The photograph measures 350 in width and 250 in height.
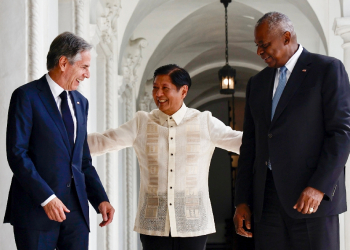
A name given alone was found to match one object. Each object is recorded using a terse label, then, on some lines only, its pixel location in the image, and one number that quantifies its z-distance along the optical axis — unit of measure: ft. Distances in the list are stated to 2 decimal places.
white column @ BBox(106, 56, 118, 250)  26.00
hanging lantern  36.29
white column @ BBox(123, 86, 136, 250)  36.58
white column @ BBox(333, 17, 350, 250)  22.04
